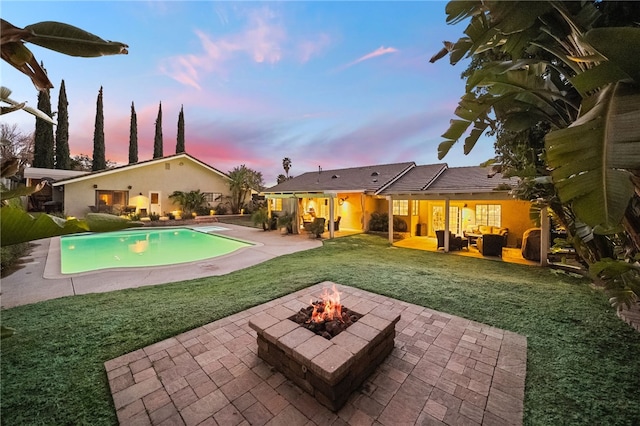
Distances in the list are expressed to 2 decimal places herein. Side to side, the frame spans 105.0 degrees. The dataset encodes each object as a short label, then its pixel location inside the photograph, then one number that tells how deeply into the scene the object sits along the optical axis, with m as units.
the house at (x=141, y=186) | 19.58
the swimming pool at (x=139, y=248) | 10.58
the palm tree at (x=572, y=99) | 1.40
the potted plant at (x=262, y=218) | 18.31
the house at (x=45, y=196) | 20.39
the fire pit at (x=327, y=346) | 2.87
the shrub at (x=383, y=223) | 17.11
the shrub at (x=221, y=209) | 26.47
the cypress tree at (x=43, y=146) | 25.24
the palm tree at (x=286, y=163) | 48.25
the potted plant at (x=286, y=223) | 17.19
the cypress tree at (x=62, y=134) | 27.67
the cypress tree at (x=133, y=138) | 34.03
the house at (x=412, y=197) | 12.09
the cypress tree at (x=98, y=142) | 30.67
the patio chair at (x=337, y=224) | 18.10
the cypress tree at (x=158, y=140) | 35.19
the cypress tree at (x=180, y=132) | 35.81
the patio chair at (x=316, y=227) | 15.55
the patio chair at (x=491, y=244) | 10.38
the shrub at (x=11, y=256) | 8.21
